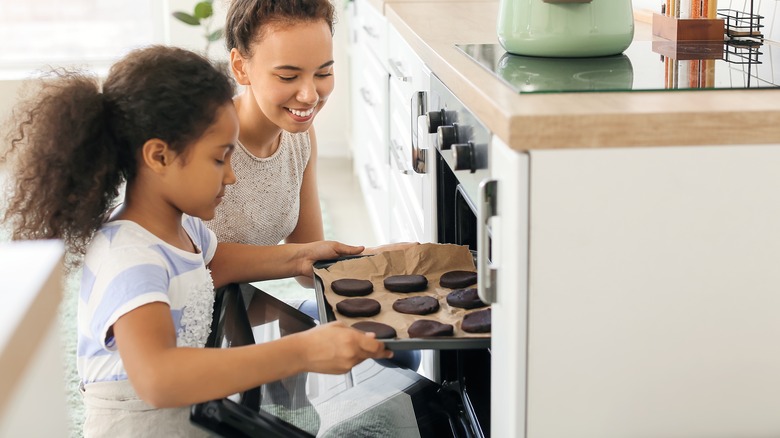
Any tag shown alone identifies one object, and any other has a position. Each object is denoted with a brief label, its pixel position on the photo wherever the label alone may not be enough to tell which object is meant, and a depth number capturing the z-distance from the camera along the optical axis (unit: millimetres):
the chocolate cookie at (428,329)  1147
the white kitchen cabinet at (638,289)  959
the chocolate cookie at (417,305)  1250
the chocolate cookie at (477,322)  1181
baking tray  1118
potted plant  4453
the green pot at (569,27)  1369
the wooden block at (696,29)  1594
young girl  1241
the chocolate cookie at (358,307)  1253
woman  1691
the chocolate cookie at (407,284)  1345
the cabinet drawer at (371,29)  2648
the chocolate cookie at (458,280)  1359
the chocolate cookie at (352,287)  1336
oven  1171
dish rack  1594
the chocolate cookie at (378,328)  1161
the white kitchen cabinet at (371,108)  2783
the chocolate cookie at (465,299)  1268
